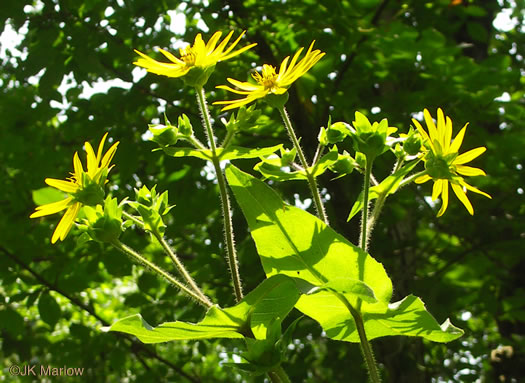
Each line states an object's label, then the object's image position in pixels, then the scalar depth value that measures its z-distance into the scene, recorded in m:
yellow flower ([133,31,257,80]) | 0.64
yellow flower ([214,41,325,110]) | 0.62
